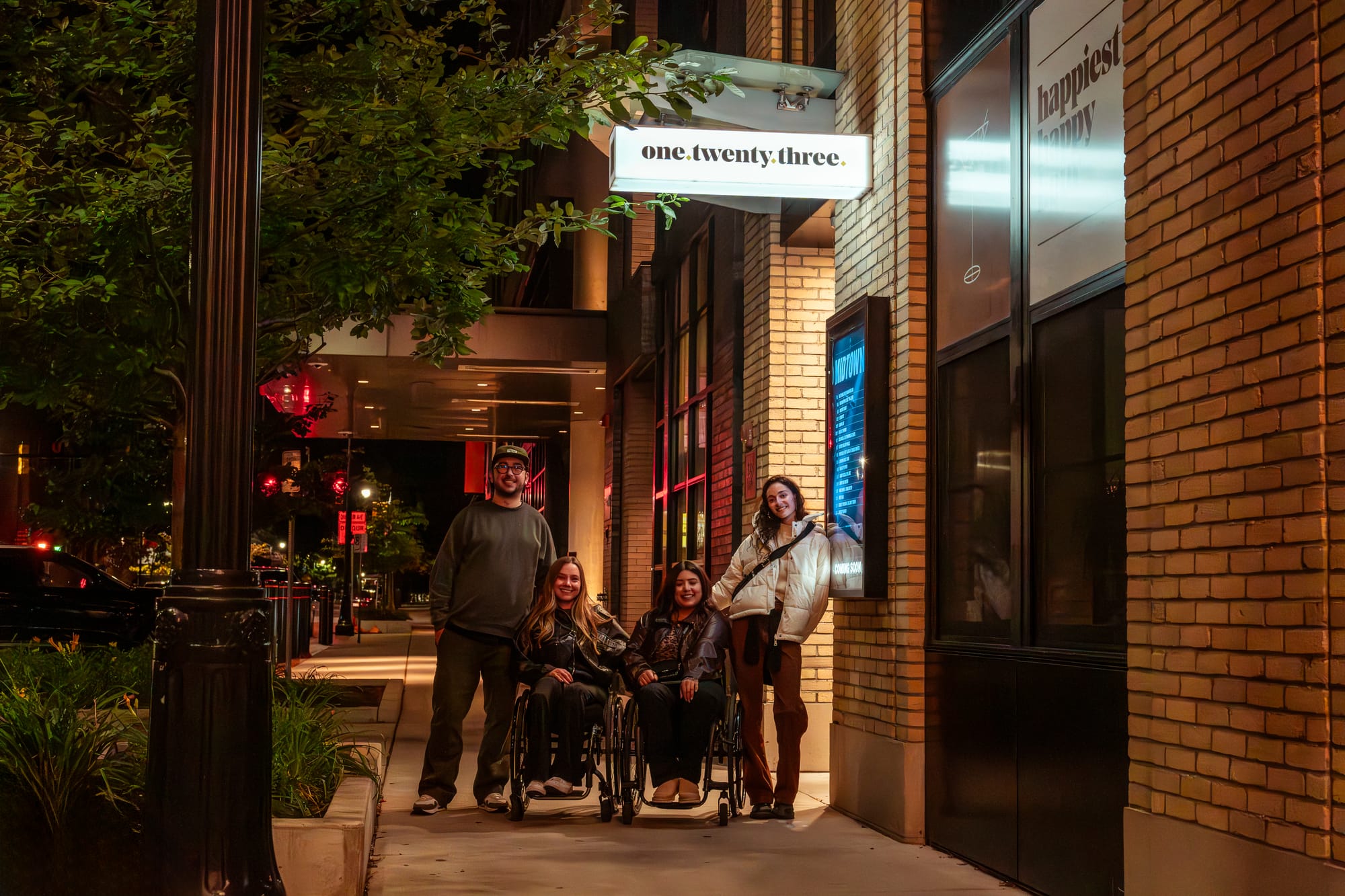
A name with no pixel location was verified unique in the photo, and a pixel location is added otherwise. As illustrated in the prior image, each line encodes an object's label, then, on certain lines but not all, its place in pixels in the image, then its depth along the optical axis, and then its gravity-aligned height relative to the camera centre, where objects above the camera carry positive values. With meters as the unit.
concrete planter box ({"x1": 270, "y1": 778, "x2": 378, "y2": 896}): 5.63 -1.26
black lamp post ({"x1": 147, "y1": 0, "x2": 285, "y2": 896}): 4.49 -0.29
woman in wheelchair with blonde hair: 8.30 -0.77
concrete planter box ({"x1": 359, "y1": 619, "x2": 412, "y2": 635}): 36.38 -2.44
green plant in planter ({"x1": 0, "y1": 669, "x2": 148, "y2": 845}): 5.78 -0.95
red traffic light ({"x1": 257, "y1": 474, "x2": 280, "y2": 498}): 25.61 +0.84
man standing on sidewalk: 8.49 -0.48
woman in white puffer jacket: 8.67 -0.52
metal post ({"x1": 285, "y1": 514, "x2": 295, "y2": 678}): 14.85 -0.93
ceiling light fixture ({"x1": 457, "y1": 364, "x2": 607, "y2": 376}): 23.70 +2.70
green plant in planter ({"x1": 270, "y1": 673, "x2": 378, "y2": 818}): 6.26 -1.06
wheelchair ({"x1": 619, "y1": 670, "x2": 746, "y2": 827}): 8.22 -1.29
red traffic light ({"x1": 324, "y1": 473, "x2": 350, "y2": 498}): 30.28 +1.03
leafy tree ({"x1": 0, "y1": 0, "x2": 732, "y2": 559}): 9.16 +2.37
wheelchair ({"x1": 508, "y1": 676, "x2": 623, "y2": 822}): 8.25 -1.25
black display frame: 8.30 +0.55
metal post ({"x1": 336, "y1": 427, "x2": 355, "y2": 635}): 33.00 -1.57
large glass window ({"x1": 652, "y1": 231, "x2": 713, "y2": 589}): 15.00 +1.36
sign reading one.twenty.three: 8.93 +2.30
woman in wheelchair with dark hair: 8.36 -0.82
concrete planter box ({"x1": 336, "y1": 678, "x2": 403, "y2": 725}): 12.67 -1.66
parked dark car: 17.73 -0.88
